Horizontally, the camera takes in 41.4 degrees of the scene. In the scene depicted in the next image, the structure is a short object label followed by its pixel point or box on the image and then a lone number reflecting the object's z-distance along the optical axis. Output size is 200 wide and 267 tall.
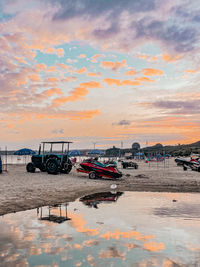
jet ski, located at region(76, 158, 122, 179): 21.60
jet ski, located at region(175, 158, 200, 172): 31.74
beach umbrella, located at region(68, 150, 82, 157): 48.28
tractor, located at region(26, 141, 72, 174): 24.53
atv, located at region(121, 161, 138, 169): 38.51
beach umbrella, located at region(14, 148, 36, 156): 33.76
